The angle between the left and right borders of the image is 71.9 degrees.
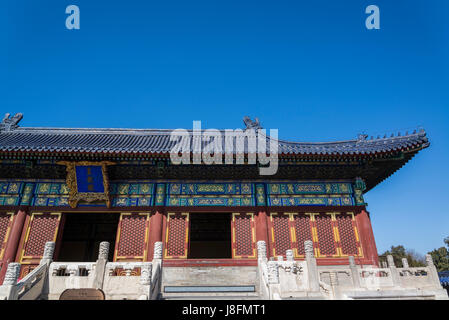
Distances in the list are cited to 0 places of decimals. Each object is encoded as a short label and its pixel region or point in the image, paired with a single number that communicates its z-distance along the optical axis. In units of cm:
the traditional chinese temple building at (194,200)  1126
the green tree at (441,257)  3539
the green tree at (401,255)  4257
